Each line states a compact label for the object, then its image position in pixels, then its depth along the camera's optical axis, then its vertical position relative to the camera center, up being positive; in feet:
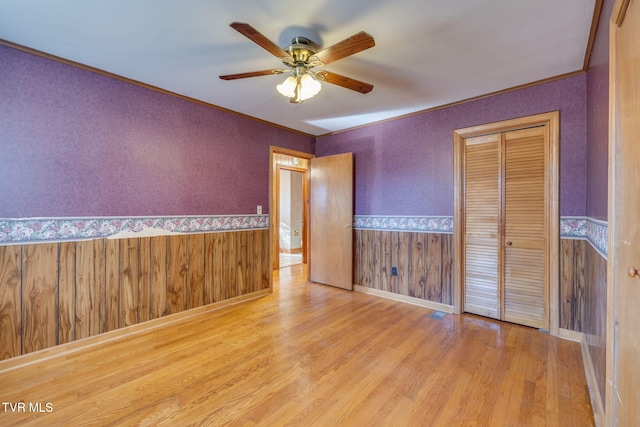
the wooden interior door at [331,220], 13.14 -0.27
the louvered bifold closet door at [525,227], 8.62 -0.33
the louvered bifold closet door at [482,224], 9.47 -0.29
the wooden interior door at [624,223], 3.21 -0.08
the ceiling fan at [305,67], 5.51 +3.26
